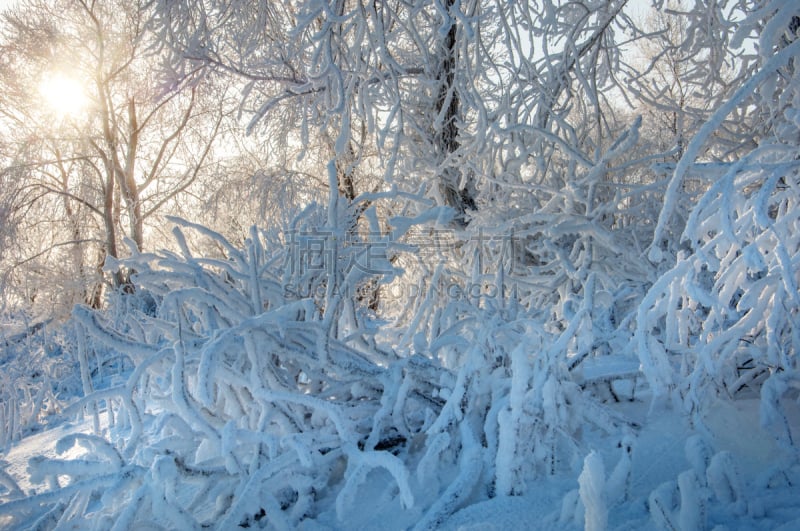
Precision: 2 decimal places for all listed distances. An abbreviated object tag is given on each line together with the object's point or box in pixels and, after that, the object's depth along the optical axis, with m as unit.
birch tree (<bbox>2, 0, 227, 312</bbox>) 9.62
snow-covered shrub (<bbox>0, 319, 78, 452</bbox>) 4.68
